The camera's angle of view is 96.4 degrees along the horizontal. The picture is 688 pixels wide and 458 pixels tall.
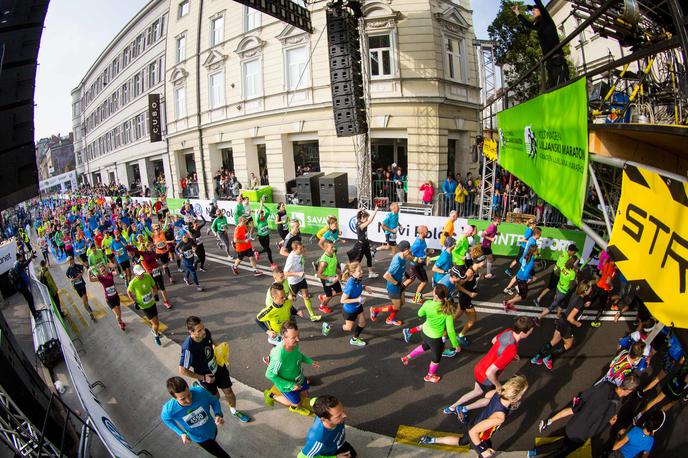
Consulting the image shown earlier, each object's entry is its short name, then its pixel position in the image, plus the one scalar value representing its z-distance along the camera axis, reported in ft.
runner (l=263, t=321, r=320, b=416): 12.81
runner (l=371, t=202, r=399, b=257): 30.07
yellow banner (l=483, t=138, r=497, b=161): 33.06
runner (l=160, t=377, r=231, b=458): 10.81
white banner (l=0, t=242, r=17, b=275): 33.77
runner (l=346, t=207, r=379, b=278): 28.50
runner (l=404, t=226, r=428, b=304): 23.48
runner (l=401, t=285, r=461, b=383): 15.25
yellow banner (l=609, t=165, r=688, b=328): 6.10
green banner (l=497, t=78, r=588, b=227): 10.22
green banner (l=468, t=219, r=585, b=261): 28.76
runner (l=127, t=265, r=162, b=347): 20.74
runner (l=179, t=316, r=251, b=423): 13.47
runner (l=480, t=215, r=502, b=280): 27.37
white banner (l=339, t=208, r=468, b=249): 34.44
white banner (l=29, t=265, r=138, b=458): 10.86
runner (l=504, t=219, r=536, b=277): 25.28
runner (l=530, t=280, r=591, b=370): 17.07
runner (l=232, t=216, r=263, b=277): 30.53
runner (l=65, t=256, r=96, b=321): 26.09
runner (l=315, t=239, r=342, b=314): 21.75
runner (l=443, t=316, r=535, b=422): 12.97
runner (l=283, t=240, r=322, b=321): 22.04
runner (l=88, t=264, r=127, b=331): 23.49
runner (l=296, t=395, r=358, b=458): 9.58
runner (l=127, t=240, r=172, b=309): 26.53
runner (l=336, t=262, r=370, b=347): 18.43
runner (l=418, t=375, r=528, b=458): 10.69
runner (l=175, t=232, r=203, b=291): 28.22
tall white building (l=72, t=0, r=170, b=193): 90.53
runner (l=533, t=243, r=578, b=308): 20.21
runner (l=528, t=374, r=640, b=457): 10.91
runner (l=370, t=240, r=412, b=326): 19.97
